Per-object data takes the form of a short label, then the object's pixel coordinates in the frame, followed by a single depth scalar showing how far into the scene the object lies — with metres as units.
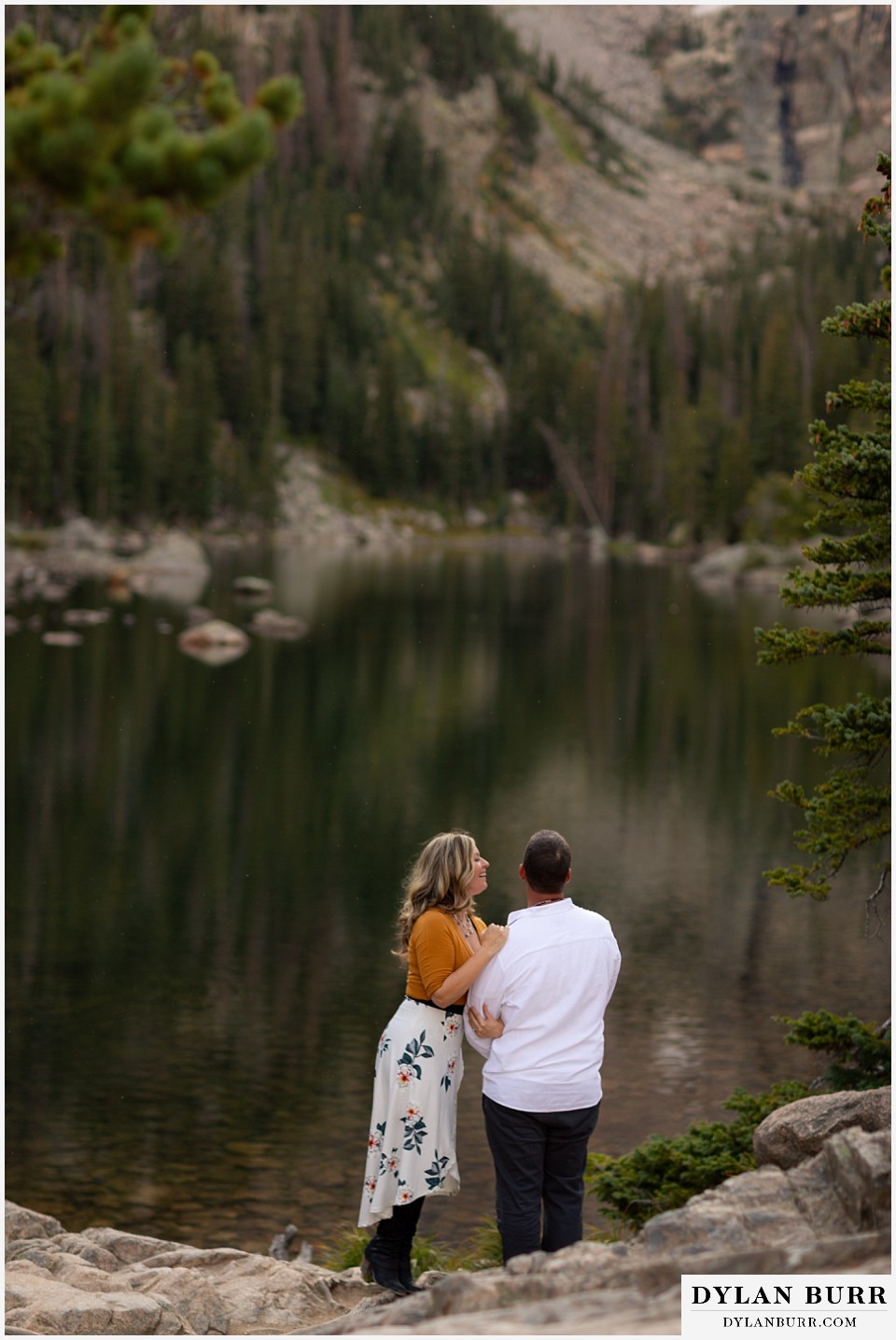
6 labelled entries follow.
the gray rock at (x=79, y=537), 79.50
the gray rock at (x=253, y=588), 61.88
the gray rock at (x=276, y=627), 50.03
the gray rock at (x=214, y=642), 45.38
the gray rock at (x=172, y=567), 68.75
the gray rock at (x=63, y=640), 45.66
